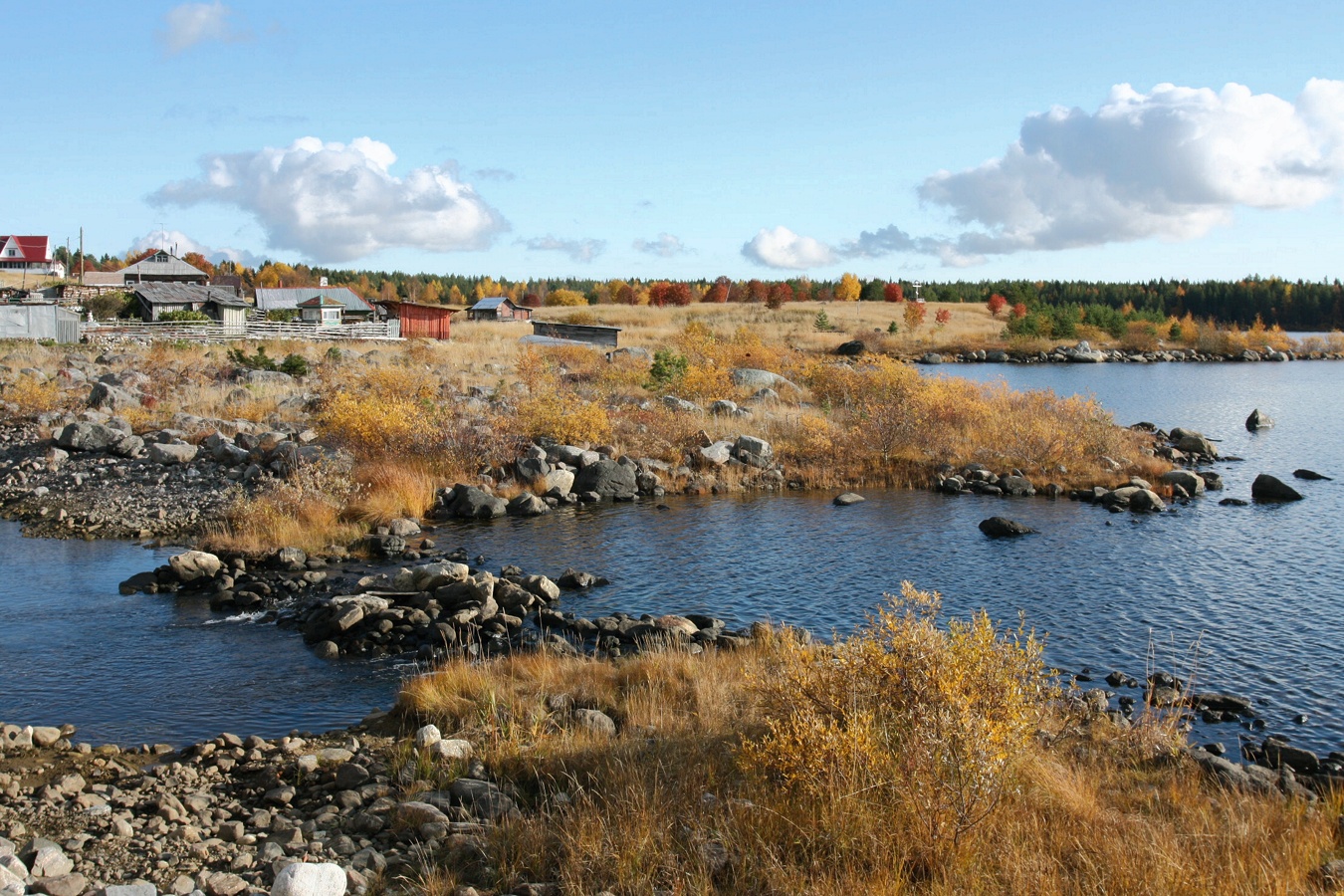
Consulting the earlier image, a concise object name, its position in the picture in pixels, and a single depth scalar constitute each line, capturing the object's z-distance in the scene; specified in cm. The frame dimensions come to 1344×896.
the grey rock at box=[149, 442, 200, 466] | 2389
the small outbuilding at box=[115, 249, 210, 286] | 8712
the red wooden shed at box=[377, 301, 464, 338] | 6444
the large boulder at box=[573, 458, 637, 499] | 2389
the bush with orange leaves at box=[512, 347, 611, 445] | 2620
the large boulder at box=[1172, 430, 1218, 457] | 3098
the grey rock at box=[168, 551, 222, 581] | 1557
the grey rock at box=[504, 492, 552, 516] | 2200
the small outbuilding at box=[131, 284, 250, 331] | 6228
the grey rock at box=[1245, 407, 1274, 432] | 3819
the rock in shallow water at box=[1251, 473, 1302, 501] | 2406
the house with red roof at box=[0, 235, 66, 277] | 11069
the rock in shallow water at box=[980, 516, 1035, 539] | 2023
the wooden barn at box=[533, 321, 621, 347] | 6669
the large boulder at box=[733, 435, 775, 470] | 2712
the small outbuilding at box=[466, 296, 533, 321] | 8875
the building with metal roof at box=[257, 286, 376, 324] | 7325
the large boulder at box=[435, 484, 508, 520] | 2150
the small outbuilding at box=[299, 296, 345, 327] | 7075
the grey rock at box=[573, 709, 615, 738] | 912
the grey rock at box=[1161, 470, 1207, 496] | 2478
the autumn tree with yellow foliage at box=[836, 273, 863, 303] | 13412
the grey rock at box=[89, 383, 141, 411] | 2936
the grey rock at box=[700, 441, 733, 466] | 2672
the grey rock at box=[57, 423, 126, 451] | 2495
